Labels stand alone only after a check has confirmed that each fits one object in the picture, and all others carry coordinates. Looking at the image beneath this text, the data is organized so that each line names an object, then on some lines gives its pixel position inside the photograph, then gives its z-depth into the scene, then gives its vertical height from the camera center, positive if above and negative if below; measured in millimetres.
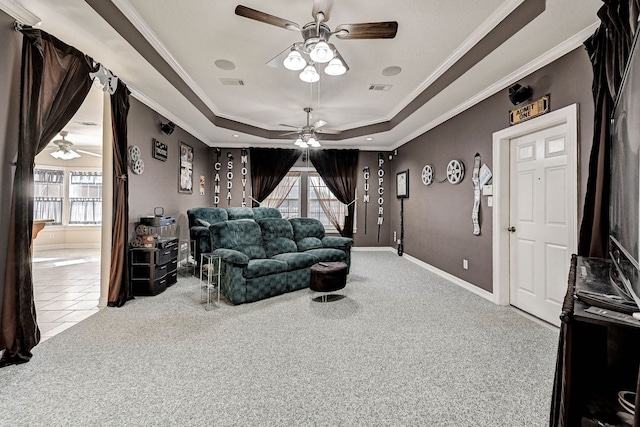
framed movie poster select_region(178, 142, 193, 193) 5457 +866
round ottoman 3422 -772
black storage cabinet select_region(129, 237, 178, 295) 3707 -740
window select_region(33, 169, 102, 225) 7383 +426
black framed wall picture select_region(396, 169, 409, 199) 6441 +689
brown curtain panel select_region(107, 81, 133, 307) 3383 +58
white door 2797 -45
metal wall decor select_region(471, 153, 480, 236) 3947 +275
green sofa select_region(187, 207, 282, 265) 4703 -68
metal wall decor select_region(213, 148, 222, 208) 7121 +756
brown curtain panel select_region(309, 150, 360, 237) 7344 +1177
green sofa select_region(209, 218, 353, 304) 3504 -583
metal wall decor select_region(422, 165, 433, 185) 5307 +751
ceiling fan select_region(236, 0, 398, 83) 2203 +1492
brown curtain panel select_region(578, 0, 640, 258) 1822 +779
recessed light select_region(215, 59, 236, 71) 3479 +1850
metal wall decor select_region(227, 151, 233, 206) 7150 +1008
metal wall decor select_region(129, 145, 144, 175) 3771 +715
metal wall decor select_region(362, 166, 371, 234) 7457 +783
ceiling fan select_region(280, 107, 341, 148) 4812 +1312
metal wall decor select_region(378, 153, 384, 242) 7473 +604
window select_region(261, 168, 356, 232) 7516 +392
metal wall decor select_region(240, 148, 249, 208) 7176 +1040
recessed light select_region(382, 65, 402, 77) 3618 +1849
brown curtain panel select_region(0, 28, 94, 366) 2176 +270
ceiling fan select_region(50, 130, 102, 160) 6325 +1465
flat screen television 1194 +158
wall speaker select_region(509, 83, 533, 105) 3043 +1306
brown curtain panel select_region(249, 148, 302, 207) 7176 +1161
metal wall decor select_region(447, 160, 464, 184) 4339 +672
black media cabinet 959 -554
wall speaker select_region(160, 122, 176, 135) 4575 +1384
